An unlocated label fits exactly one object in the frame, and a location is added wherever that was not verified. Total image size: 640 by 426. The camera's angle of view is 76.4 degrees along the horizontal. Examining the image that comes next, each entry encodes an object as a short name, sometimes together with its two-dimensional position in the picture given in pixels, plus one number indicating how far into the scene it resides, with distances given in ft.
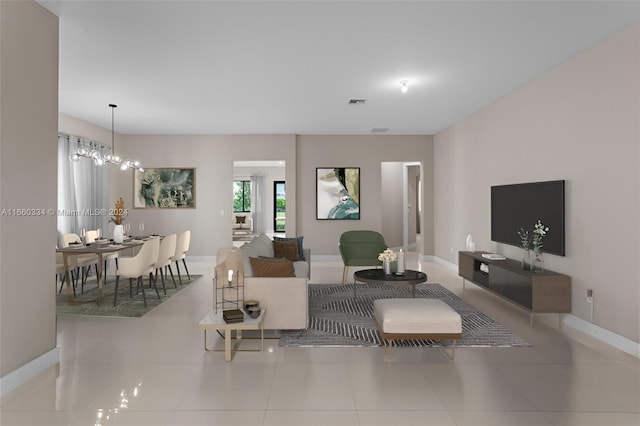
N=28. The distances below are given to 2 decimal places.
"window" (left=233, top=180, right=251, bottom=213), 54.24
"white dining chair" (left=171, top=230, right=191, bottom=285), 22.90
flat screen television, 15.20
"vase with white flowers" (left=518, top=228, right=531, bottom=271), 15.75
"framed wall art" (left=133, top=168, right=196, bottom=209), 30.45
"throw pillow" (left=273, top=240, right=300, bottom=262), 21.07
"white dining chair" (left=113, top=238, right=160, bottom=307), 17.61
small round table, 15.86
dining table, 17.21
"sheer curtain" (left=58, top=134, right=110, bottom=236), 23.32
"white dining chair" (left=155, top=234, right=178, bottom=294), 20.07
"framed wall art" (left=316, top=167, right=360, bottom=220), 31.07
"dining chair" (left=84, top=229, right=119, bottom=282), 22.11
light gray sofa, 13.30
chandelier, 19.58
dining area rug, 16.66
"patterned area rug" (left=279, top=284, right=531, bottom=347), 12.96
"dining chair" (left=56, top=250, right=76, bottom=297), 19.04
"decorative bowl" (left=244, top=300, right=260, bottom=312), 12.78
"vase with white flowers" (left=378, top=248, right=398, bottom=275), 17.03
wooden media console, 14.38
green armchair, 21.93
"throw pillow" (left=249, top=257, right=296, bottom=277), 13.58
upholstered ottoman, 11.64
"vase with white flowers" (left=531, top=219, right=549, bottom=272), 15.56
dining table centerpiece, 20.23
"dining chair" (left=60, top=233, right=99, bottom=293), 20.04
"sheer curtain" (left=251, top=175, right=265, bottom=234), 53.01
